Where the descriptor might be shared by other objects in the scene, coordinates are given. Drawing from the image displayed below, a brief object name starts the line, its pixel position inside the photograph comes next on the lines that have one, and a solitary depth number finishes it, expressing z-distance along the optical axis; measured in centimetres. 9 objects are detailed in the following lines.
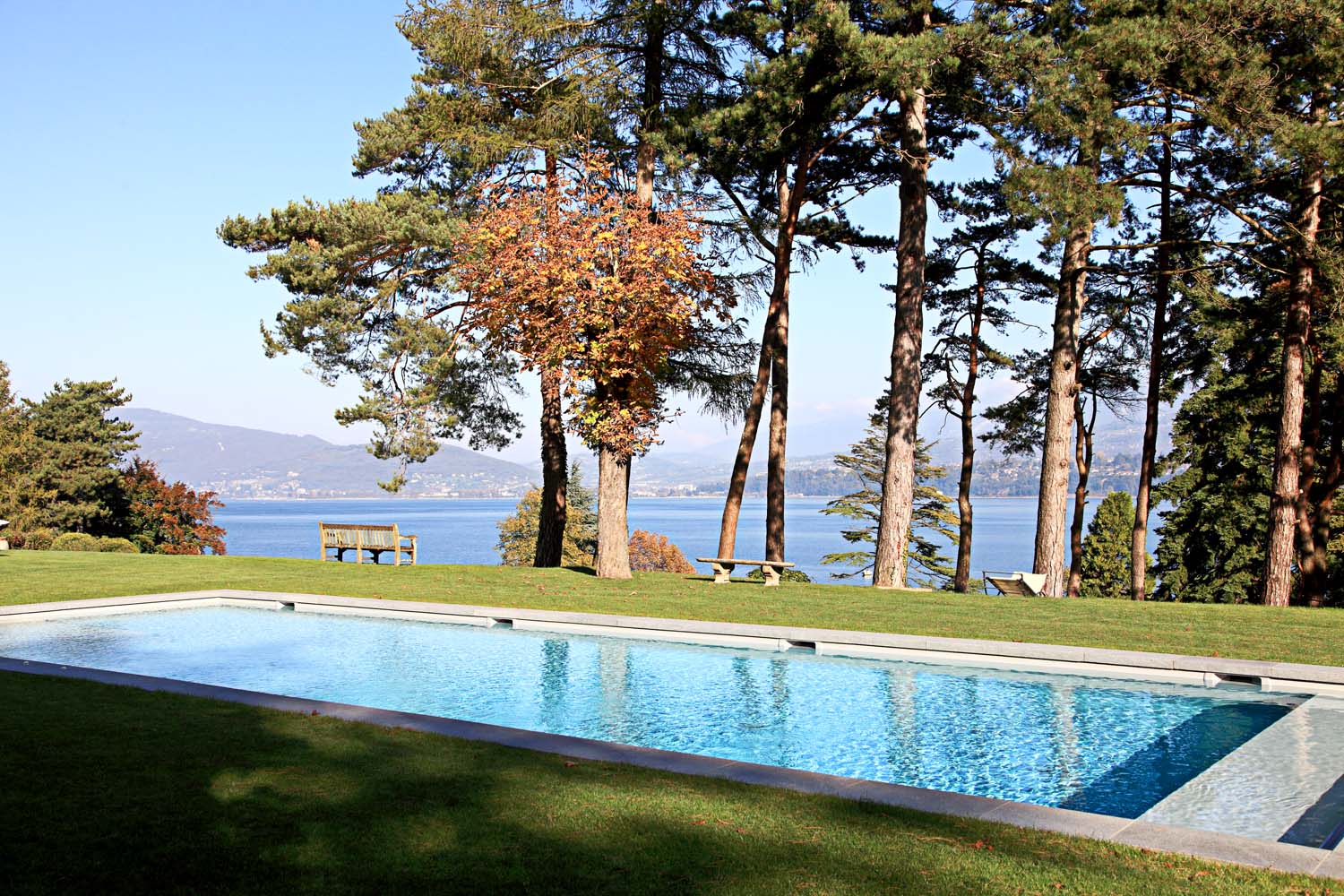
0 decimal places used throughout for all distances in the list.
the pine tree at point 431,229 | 1892
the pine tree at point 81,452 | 3431
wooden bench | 2000
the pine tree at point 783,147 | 1652
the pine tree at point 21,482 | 3291
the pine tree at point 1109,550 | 3509
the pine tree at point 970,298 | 2542
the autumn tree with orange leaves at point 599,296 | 1583
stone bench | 1659
